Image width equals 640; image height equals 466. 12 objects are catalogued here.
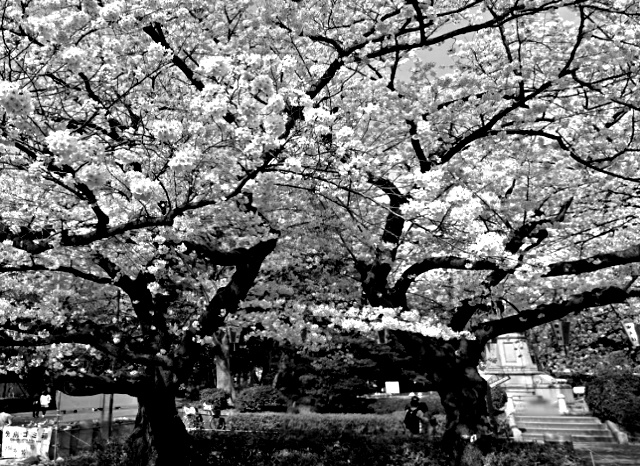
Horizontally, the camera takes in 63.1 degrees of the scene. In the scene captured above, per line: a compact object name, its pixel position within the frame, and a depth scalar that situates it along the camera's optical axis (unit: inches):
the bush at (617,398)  645.3
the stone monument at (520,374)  776.3
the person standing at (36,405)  659.7
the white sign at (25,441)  438.3
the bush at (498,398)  746.2
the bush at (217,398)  899.4
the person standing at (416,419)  560.7
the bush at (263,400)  935.0
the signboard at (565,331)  490.1
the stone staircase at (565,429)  619.5
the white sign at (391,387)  957.7
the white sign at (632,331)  466.5
